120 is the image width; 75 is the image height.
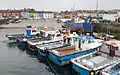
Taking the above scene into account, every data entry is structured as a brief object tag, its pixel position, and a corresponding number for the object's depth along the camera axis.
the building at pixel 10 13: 137.50
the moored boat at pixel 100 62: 14.16
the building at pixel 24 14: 136.88
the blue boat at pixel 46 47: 21.59
